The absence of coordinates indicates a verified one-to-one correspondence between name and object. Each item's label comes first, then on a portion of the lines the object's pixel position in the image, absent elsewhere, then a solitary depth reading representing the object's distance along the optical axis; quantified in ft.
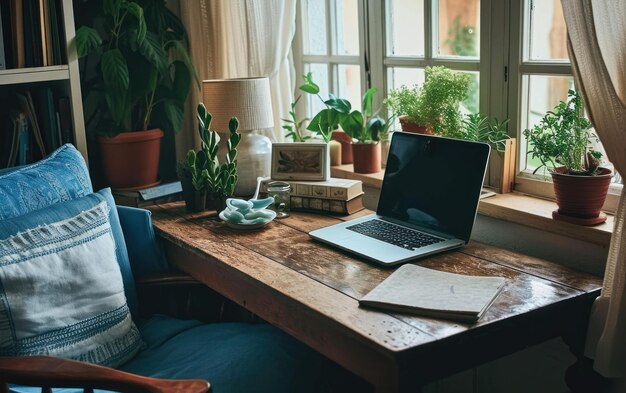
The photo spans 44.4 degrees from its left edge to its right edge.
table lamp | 8.27
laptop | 6.38
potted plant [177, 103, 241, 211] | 8.05
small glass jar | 7.90
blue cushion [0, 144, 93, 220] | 6.43
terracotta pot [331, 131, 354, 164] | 9.23
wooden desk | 4.87
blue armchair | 5.89
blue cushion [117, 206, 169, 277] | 7.52
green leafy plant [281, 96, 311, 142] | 9.23
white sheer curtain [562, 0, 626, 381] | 5.18
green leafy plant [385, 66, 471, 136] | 7.43
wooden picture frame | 8.10
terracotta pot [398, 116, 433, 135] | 7.82
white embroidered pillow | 5.88
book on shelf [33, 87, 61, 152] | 8.36
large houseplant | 8.68
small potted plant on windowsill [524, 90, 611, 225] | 6.17
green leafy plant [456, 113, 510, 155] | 7.11
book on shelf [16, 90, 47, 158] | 8.35
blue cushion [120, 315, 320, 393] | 6.15
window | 6.93
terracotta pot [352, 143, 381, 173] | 8.56
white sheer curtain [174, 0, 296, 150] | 9.23
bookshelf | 8.04
